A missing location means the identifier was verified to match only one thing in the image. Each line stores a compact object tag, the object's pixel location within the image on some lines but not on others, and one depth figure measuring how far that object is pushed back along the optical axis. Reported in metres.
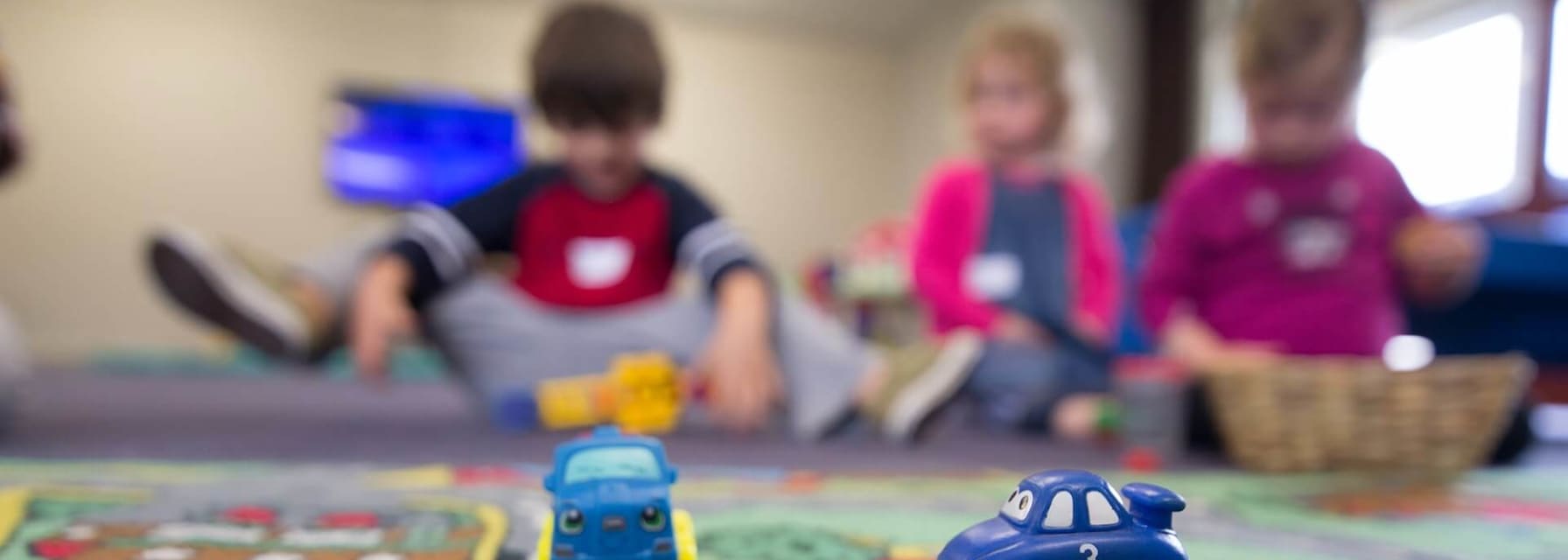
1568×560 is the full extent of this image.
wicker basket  0.77
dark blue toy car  0.29
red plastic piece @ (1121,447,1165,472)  0.79
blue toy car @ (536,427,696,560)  0.31
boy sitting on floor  0.93
